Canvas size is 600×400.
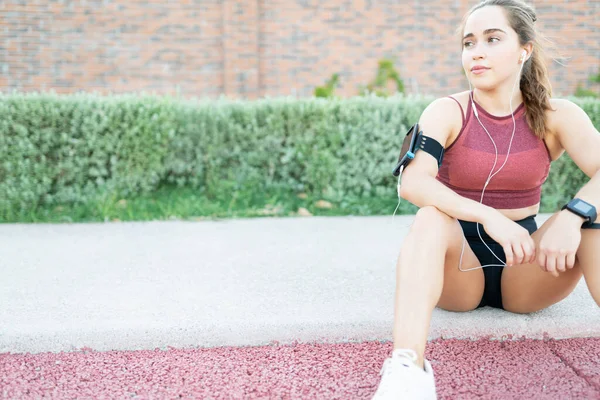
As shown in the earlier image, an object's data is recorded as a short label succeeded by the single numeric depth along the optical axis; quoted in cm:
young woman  208
